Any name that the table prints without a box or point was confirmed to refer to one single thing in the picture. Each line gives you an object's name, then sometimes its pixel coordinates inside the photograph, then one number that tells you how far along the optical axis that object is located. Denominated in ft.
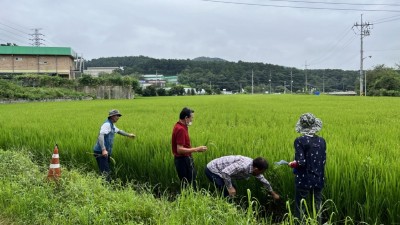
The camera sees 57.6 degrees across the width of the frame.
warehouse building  168.15
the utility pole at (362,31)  175.63
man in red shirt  14.75
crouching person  12.93
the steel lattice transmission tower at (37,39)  240.12
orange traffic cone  16.62
